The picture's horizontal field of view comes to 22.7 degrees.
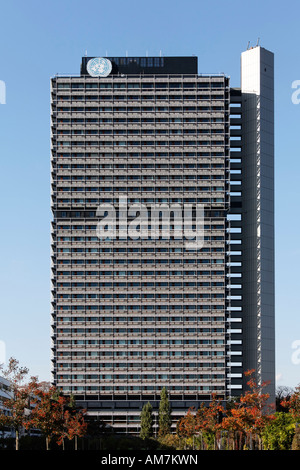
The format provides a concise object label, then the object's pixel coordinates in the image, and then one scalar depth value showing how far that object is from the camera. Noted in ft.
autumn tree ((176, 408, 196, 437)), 492.13
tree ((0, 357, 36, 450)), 354.74
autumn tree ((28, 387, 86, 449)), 393.50
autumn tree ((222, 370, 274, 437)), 348.38
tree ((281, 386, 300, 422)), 362.33
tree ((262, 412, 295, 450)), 363.76
